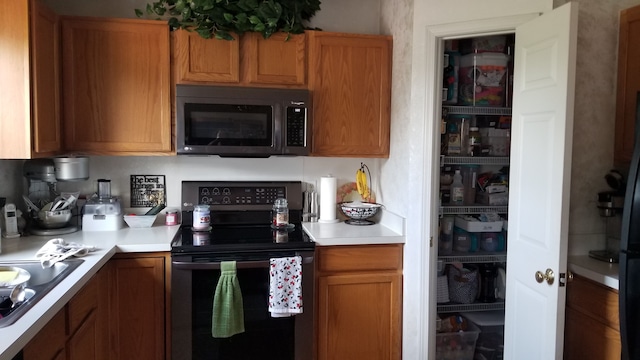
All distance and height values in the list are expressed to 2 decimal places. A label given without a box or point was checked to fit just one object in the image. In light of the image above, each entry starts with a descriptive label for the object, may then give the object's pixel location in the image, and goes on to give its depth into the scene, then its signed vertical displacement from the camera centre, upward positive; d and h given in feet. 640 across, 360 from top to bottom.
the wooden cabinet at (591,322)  5.90 -2.23
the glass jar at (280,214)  8.71 -1.11
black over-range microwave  7.93 +0.66
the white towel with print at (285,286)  7.39 -2.15
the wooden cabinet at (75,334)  4.53 -2.08
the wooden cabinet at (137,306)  7.16 -2.46
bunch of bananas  9.36 -0.54
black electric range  8.34 -1.03
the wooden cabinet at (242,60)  8.05 +1.79
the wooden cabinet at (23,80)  6.26 +1.06
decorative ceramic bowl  8.89 -1.05
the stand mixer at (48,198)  7.77 -0.78
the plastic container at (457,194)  9.40 -0.72
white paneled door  5.72 -0.31
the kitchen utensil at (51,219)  7.75 -1.12
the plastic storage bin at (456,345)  9.34 -3.90
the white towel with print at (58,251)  6.01 -1.36
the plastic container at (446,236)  9.55 -1.65
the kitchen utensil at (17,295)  4.77 -1.54
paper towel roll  9.04 -0.84
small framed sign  8.96 -0.70
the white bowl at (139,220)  8.30 -1.21
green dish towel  7.18 -2.36
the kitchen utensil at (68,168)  7.82 -0.24
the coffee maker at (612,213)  6.46 -0.75
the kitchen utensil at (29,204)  7.74 -0.87
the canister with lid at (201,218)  8.34 -1.15
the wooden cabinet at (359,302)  7.95 -2.60
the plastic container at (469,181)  9.58 -0.45
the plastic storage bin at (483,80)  9.20 +1.66
